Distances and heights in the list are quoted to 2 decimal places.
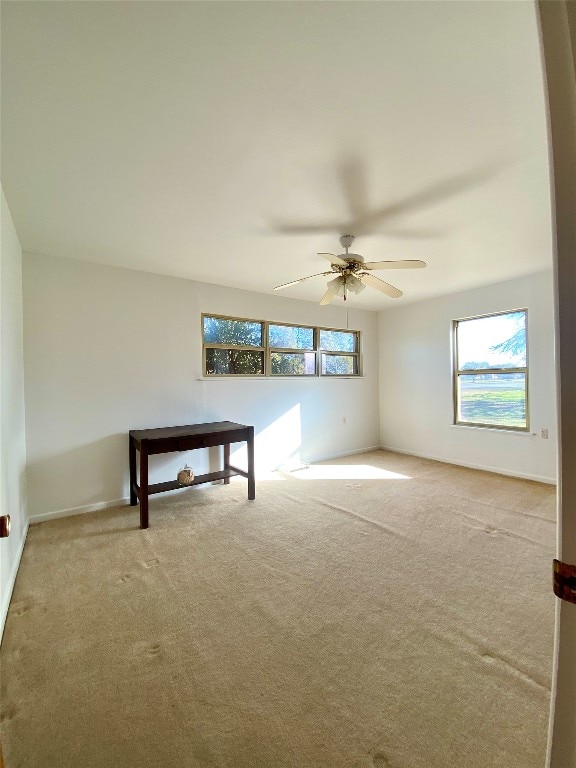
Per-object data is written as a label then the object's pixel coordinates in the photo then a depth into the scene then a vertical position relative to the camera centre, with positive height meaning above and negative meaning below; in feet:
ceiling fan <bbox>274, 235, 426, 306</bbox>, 7.98 +2.90
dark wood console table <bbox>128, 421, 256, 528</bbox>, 9.12 -1.76
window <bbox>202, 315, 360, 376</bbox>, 13.38 +1.65
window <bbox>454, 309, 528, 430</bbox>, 13.35 +0.39
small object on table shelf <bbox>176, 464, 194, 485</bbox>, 10.50 -2.95
